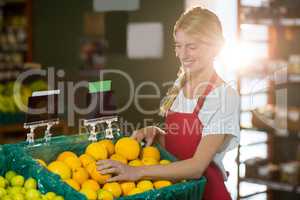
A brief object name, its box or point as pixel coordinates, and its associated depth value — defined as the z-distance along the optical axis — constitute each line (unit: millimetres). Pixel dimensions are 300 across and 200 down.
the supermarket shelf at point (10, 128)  3804
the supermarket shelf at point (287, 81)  3701
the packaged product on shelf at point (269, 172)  3838
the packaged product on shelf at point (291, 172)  3682
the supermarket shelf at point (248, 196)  3868
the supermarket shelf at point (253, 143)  3902
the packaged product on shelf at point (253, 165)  3900
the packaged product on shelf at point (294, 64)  3629
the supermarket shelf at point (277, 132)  3749
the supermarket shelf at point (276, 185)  3655
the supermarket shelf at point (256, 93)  3856
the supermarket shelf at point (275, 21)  3690
